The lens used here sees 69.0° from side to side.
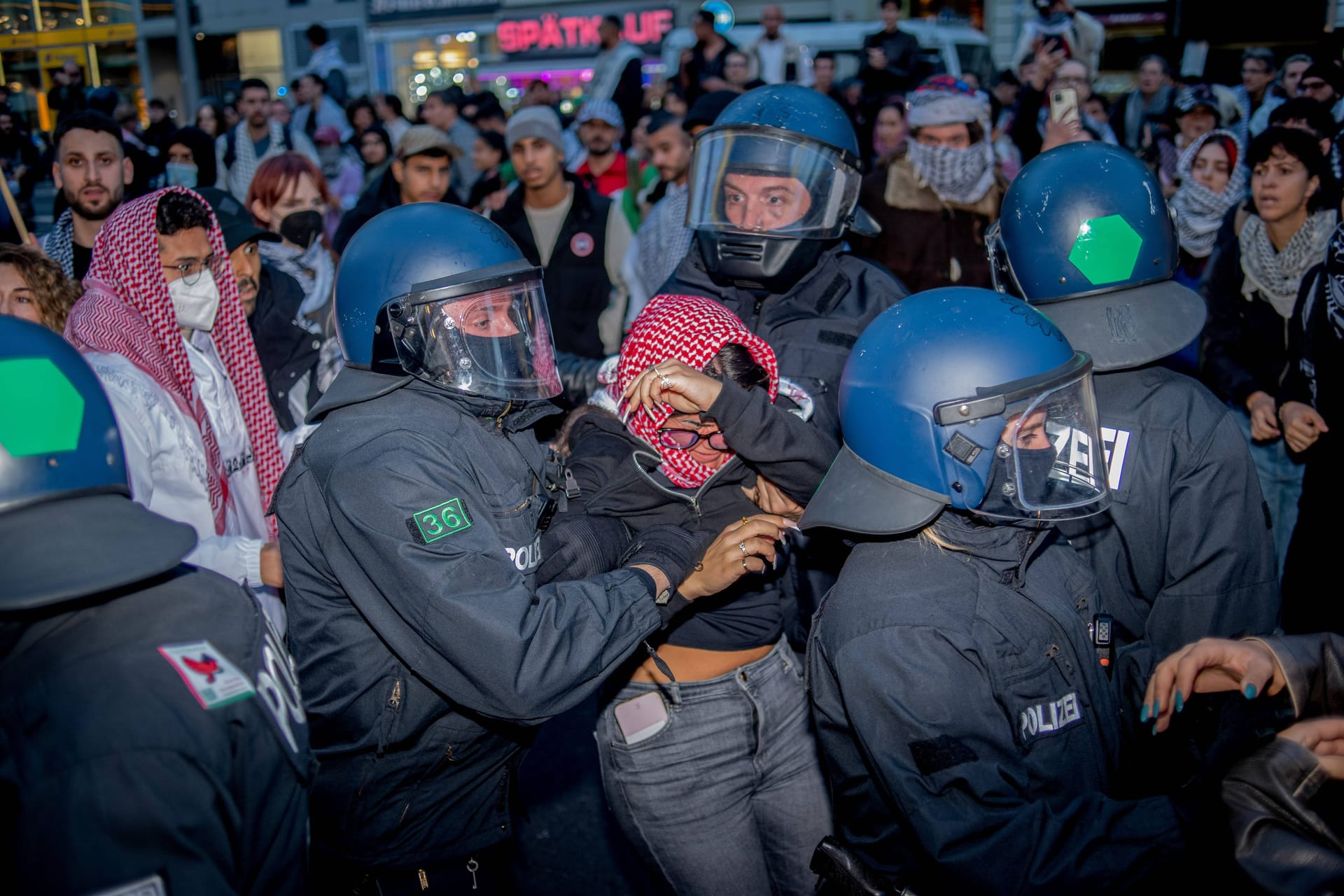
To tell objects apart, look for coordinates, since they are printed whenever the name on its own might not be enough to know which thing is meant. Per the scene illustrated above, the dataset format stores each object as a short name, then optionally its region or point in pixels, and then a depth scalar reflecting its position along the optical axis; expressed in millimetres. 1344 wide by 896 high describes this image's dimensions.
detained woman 2359
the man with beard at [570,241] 5598
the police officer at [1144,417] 2227
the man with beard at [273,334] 4055
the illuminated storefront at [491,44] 21609
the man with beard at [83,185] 4516
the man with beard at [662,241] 4871
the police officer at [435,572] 1841
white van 12797
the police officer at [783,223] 3131
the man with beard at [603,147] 7867
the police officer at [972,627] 1639
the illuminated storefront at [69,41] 27891
